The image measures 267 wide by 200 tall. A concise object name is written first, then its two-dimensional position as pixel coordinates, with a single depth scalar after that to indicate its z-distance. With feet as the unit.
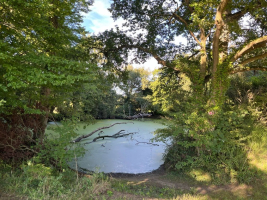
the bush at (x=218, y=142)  17.93
